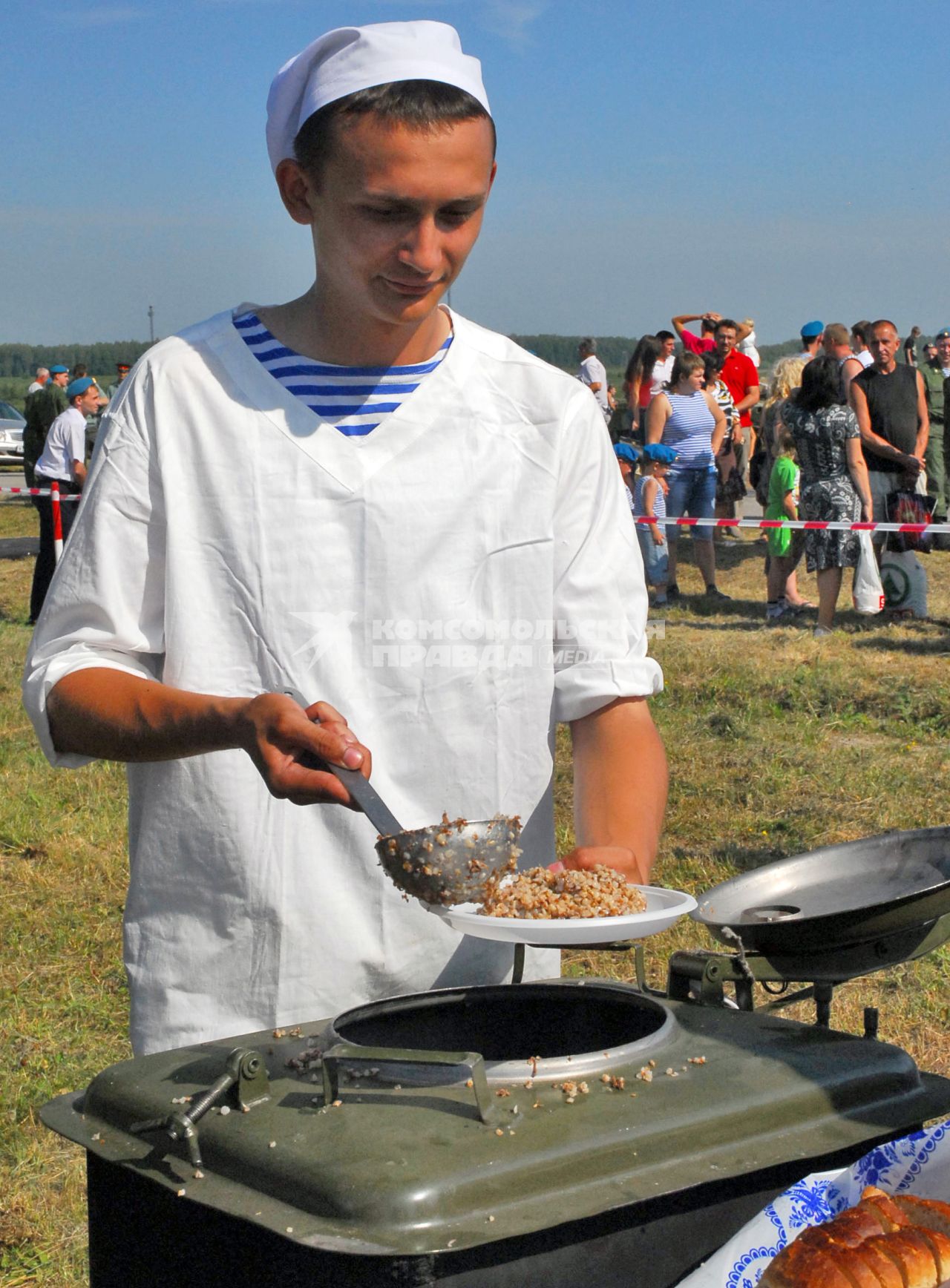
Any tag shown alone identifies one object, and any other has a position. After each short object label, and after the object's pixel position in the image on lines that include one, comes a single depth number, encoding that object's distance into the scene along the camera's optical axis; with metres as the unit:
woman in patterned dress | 9.86
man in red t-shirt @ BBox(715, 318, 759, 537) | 13.59
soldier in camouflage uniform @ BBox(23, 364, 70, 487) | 13.52
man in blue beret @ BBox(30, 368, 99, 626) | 11.64
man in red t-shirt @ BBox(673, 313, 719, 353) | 13.80
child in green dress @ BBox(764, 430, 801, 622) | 10.66
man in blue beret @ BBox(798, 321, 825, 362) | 13.07
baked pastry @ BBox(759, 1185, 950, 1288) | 1.30
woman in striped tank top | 11.30
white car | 28.92
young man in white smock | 1.74
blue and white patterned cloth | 1.40
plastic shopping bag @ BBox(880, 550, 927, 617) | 10.31
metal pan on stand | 1.83
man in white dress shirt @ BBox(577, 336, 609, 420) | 15.13
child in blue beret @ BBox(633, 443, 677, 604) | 11.27
